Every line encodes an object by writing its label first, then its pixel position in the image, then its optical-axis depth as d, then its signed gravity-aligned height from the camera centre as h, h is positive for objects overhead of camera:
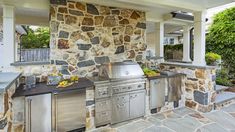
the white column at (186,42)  7.62 +1.02
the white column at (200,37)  4.68 +0.77
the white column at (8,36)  3.58 +0.60
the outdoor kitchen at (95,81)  2.87 -0.37
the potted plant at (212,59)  4.64 +0.15
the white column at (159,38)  6.38 +1.02
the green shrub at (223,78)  6.24 -0.52
